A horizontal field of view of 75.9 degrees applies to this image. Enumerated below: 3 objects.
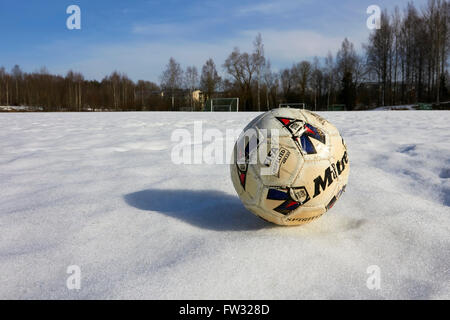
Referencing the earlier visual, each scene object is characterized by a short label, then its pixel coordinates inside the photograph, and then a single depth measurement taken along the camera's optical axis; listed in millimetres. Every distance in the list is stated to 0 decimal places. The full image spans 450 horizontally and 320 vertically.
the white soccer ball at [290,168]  1730
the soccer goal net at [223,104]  34219
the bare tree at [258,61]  49838
